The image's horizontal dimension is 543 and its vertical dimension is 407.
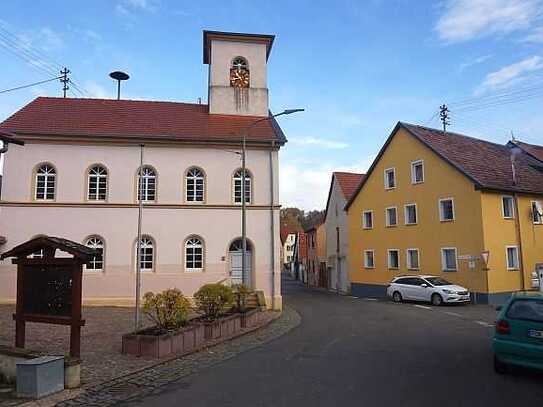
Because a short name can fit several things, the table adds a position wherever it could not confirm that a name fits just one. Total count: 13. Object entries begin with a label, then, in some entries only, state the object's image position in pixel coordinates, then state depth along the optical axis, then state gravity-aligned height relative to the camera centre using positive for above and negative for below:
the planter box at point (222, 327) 13.29 -1.88
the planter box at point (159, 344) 10.83 -1.84
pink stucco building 23.31 +3.17
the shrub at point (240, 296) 16.69 -1.18
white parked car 25.19 -1.75
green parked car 8.30 -1.36
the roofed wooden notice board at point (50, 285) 9.46 -0.40
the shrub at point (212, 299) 14.38 -1.11
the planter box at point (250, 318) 15.99 -1.95
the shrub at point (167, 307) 11.80 -1.07
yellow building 26.77 +2.65
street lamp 18.59 +2.55
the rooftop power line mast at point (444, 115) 49.25 +14.34
